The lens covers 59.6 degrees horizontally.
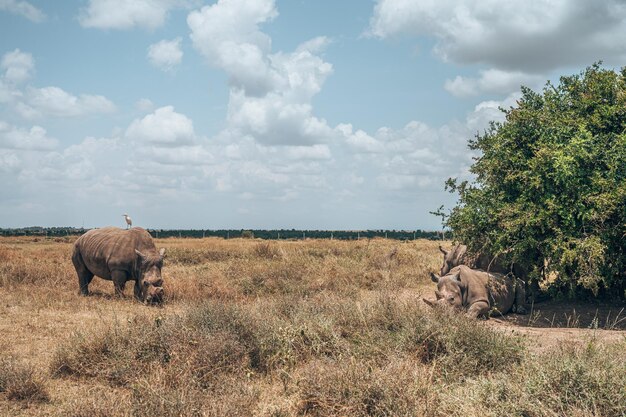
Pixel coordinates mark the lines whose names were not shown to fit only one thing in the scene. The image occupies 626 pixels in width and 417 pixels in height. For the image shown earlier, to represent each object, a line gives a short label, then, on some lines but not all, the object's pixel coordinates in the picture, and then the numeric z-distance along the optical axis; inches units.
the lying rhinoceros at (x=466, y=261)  635.8
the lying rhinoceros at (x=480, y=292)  521.7
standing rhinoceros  615.5
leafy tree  488.1
